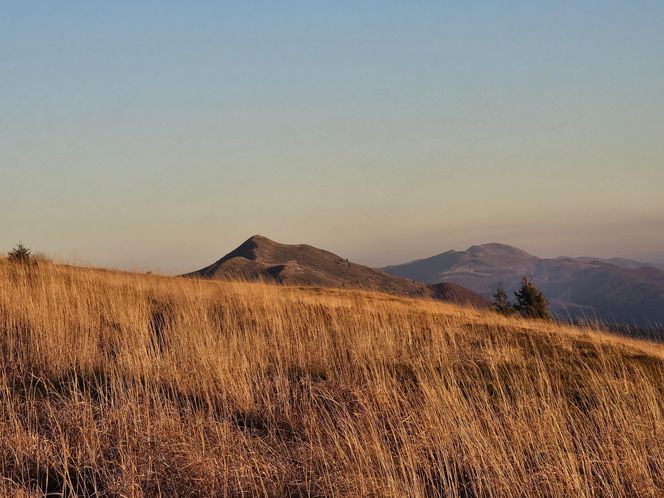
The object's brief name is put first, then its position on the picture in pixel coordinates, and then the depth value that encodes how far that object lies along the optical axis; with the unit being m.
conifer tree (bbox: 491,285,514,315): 29.61
